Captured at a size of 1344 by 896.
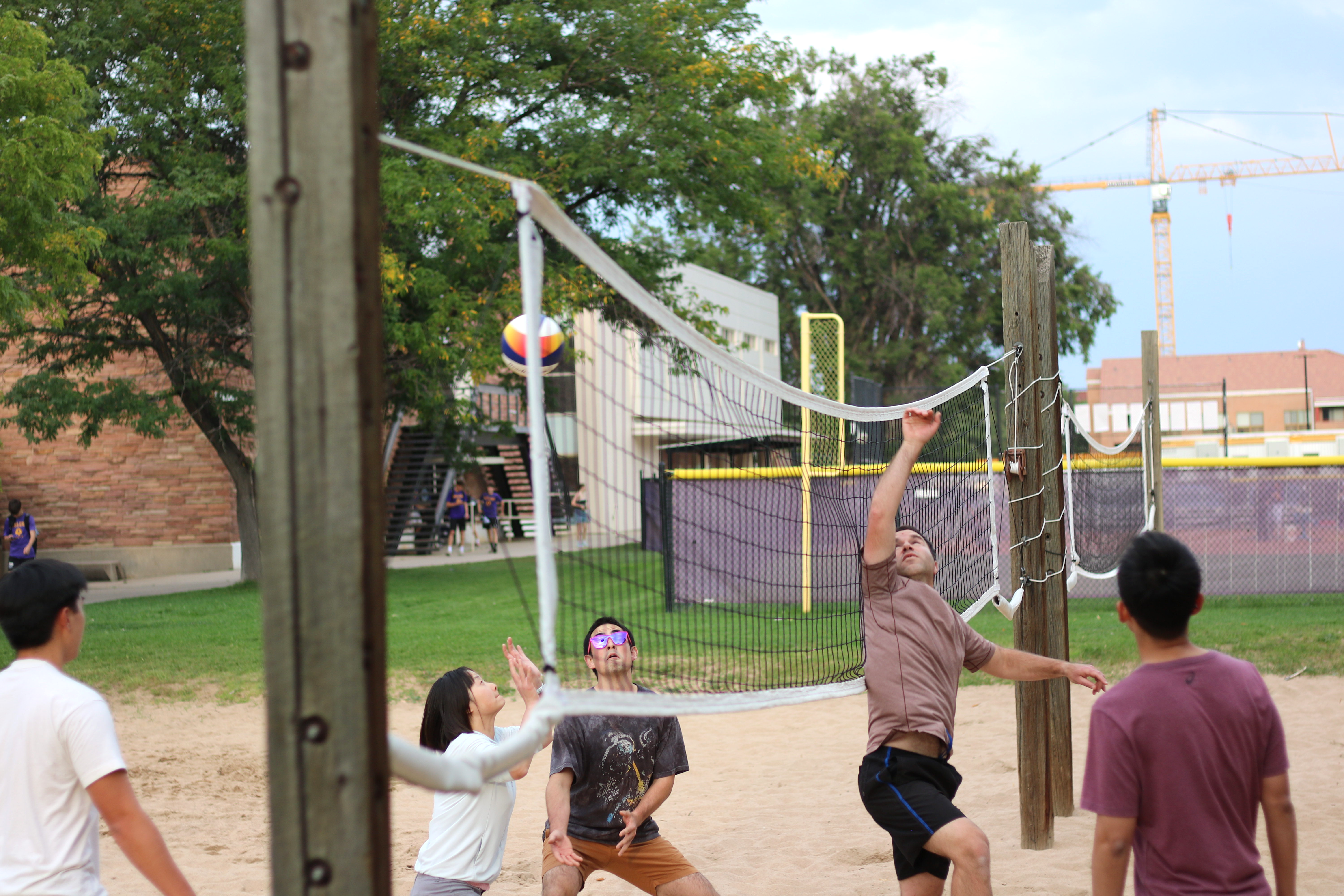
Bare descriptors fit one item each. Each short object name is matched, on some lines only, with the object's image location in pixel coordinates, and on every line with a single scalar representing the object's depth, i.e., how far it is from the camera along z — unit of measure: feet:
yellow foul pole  34.71
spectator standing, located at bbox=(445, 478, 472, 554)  80.38
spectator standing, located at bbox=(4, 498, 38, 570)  50.98
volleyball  23.65
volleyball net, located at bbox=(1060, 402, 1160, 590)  40.01
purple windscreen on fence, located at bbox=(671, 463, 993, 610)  34.81
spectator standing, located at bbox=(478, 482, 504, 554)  82.99
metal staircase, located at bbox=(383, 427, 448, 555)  81.61
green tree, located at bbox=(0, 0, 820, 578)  50.83
